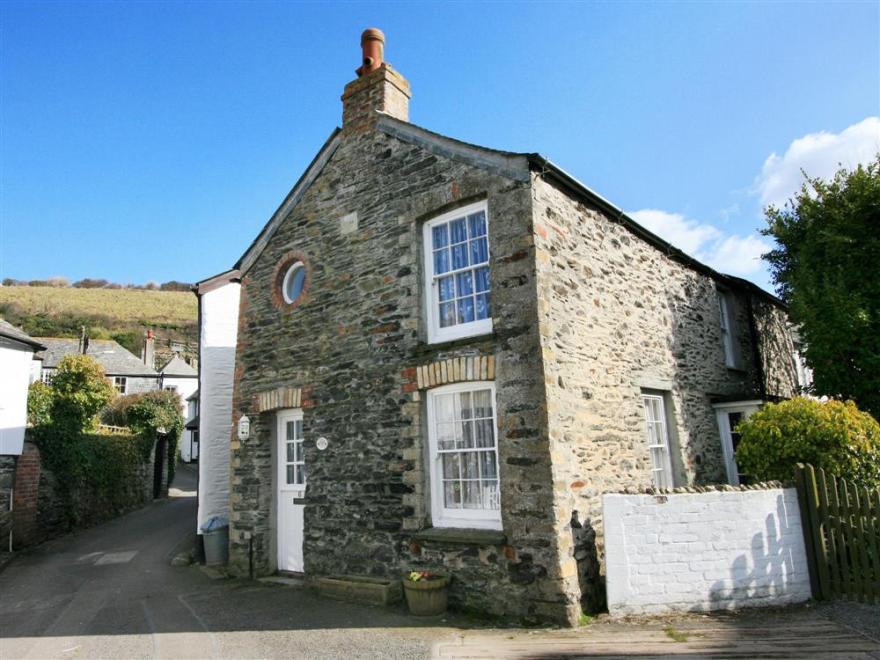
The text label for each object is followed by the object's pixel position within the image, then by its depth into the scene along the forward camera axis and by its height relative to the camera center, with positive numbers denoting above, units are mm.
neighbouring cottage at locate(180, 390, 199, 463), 37875 +465
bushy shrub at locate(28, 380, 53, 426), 16328 +1507
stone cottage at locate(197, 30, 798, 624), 7023 +989
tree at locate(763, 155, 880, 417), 10961 +2699
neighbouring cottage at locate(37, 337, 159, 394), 35750 +5791
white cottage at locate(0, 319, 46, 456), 14289 +1860
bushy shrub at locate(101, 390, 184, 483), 23422 +1561
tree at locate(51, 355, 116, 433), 16781 +1858
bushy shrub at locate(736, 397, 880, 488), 7531 -237
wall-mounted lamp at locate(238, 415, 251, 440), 10430 +364
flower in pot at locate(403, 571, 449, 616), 7051 -1866
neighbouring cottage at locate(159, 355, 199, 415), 38656 +4919
